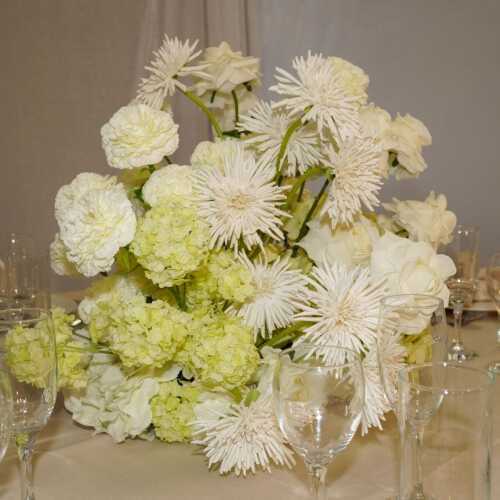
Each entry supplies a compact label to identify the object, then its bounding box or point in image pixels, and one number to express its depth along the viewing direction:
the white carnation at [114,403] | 1.39
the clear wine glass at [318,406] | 1.16
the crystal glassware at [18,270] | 1.72
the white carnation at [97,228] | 1.31
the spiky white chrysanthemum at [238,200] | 1.35
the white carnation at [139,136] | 1.37
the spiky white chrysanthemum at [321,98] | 1.37
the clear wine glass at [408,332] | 1.25
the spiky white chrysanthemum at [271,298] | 1.38
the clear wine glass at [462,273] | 1.70
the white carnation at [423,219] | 1.48
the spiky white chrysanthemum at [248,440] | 1.31
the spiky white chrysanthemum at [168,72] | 1.48
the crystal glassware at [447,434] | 1.07
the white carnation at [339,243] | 1.41
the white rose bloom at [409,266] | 1.35
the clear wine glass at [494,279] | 1.63
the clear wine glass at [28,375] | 1.24
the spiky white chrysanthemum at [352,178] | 1.37
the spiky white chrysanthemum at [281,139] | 1.43
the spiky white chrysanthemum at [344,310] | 1.32
